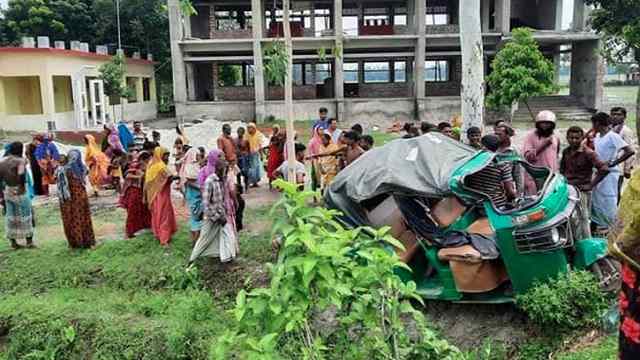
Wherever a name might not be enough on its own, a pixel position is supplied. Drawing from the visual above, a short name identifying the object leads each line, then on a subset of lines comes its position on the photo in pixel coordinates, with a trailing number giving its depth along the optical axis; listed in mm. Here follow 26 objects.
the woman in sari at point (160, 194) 7559
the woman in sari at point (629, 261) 2064
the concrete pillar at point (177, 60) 23766
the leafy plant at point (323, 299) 2432
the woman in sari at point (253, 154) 10781
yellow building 20188
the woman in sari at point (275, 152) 10188
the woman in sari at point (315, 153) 8711
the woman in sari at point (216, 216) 6562
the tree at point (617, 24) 18406
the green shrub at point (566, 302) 4613
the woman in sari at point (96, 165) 11141
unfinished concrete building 24172
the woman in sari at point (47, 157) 10930
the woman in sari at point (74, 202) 7492
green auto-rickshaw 4738
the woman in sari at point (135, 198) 7984
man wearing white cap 6023
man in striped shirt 4980
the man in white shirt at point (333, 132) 8820
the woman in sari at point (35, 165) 10961
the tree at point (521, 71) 18500
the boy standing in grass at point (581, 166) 5801
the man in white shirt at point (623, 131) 6344
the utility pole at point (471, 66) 8258
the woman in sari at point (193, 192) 7227
